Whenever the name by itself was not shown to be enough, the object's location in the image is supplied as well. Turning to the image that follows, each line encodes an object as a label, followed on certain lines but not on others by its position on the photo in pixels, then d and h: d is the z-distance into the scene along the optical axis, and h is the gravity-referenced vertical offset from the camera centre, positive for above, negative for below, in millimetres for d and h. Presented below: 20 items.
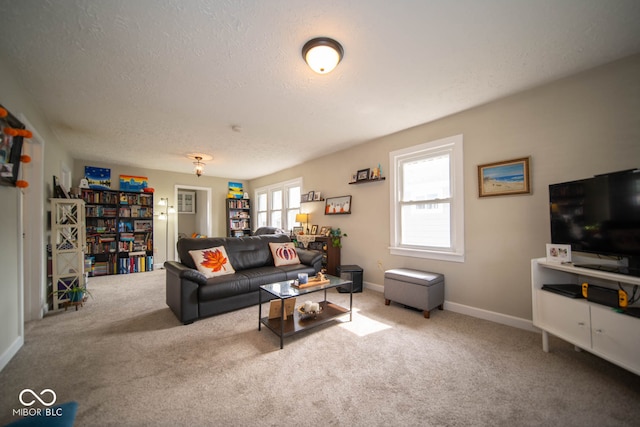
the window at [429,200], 3008 +221
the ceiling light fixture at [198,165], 4893 +1159
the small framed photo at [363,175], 3955 +713
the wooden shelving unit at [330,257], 4334 -730
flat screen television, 1687 -13
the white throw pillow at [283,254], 3824 -598
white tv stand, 1501 -762
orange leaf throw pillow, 3086 -579
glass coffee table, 2256 -1064
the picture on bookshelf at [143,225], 5746 -137
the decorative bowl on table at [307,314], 2547 -1046
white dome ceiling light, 1772 +1260
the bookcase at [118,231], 5184 -261
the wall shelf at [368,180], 3771 +605
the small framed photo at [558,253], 1983 -333
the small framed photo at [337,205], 4359 +227
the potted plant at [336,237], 4348 -366
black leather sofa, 2680 -766
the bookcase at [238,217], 7223 +39
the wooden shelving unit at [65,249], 3145 -396
